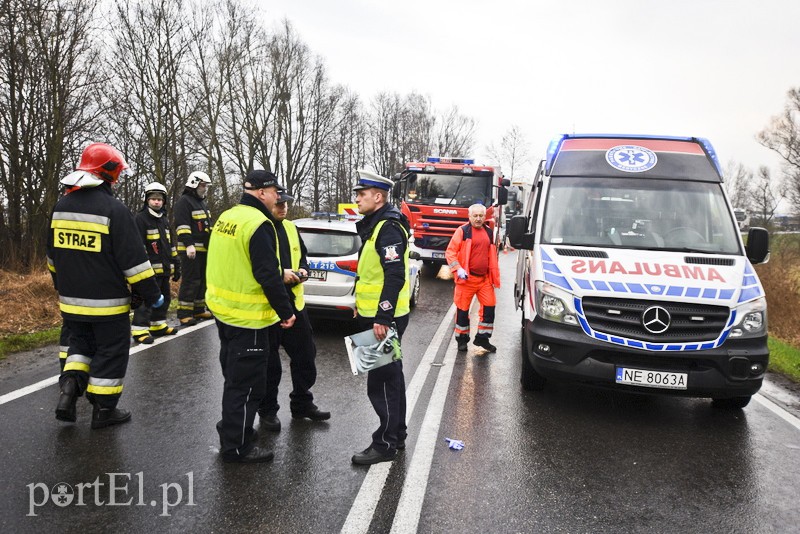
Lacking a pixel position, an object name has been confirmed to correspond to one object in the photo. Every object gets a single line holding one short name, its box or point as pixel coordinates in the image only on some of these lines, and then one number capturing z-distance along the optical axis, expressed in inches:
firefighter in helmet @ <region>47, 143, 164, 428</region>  153.9
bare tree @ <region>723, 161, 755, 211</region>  2008.7
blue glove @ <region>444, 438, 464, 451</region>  156.9
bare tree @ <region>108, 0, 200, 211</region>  848.3
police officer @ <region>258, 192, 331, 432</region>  166.6
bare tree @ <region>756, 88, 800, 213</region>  1542.8
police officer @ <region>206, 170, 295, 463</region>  137.6
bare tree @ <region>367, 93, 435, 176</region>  2475.4
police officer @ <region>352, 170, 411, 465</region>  143.4
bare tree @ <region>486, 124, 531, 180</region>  2544.3
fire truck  581.0
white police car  284.8
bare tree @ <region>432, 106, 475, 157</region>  2635.3
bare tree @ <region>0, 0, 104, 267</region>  475.8
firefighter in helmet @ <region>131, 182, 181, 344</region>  268.5
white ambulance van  168.1
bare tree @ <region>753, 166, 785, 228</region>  1672.0
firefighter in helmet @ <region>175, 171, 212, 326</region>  301.1
